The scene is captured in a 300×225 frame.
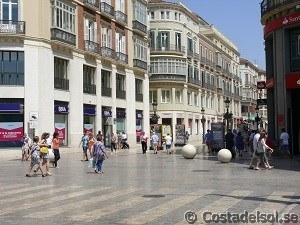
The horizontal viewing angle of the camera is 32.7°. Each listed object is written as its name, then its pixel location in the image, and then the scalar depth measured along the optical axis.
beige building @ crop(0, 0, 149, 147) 35.47
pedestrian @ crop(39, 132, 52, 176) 20.75
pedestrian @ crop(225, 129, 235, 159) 30.67
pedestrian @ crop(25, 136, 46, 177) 20.05
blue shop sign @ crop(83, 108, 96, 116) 42.64
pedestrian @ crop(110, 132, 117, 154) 39.94
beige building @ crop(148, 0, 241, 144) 67.56
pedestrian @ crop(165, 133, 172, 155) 38.44
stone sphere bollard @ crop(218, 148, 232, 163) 25.97
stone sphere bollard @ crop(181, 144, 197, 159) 29.98
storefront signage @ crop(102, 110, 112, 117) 46.19
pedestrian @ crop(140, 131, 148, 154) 38.91
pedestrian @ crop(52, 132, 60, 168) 25.09
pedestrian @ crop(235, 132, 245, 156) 32.28
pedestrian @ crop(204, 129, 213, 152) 38.83
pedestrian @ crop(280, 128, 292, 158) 27.42
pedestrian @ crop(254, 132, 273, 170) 21.66
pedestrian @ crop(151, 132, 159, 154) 39.25
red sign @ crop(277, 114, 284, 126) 29.00
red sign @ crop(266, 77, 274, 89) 30.77
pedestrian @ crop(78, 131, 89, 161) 29.73
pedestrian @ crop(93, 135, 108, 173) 20.69
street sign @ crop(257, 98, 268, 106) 34.06
